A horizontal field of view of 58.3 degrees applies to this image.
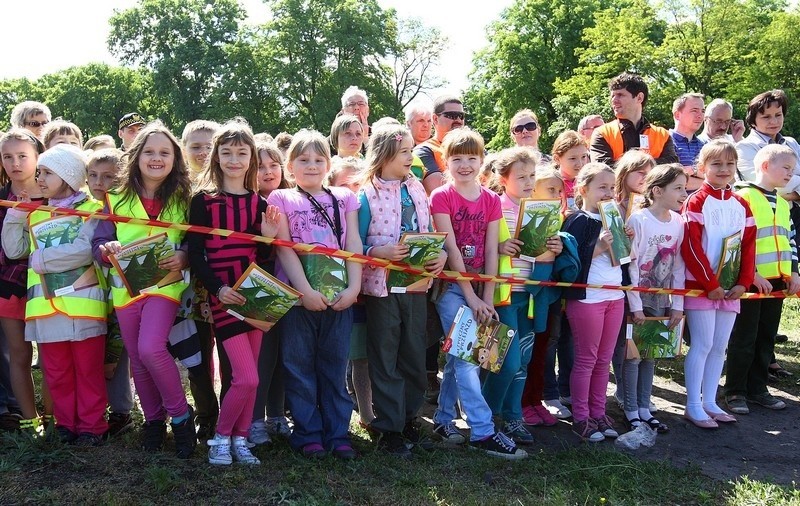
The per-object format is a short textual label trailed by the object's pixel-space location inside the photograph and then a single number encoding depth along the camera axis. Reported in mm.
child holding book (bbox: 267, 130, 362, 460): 4434
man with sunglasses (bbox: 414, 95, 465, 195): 5863
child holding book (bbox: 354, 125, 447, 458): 4605
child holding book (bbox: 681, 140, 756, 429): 5539
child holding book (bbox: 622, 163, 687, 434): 5340
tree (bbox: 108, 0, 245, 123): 40344
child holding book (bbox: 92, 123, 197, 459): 4246
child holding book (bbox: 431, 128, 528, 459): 4750
